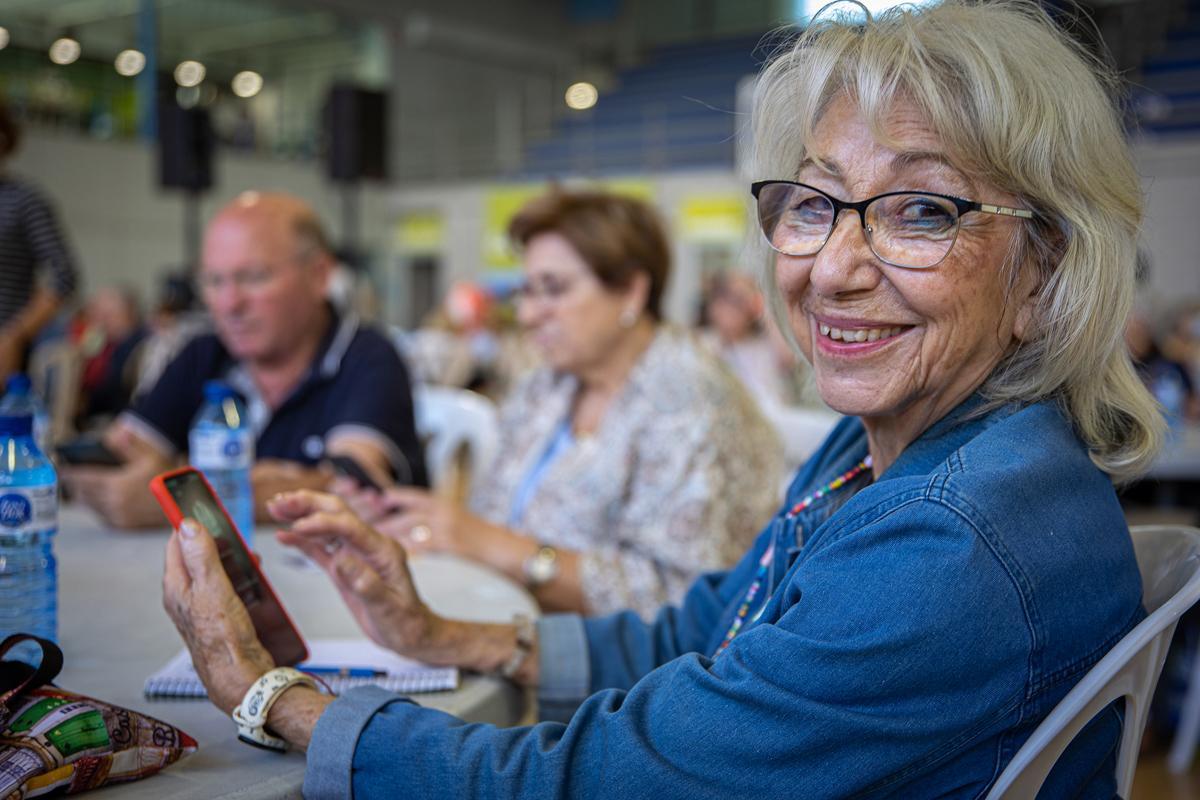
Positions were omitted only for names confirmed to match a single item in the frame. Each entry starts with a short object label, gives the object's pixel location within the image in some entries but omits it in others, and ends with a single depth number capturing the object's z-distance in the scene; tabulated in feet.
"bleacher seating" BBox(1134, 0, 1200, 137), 32.56
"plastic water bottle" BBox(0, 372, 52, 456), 5.90
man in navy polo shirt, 7.74
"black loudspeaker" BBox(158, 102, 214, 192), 26.53
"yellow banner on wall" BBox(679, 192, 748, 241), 38.22
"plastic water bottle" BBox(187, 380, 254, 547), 5.63
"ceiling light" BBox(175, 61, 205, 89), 45.63
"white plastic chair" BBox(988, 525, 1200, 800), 2.69
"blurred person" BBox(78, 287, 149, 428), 20.99
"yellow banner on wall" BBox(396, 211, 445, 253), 51.29
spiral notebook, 3.62
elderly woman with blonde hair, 2.57
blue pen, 3.77
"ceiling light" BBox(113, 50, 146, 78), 46.68
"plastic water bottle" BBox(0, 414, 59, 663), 3.66
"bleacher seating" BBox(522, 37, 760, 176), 43.21
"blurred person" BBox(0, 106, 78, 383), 11.03
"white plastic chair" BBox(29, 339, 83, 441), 14.89
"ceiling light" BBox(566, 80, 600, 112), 50.34
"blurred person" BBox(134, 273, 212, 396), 22.82
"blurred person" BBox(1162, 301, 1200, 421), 21.23
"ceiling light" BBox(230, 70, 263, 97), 52.13
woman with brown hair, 6.08
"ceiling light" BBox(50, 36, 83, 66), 44.19
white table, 3.01
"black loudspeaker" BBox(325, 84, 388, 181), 25.76
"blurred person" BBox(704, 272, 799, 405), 20.13
